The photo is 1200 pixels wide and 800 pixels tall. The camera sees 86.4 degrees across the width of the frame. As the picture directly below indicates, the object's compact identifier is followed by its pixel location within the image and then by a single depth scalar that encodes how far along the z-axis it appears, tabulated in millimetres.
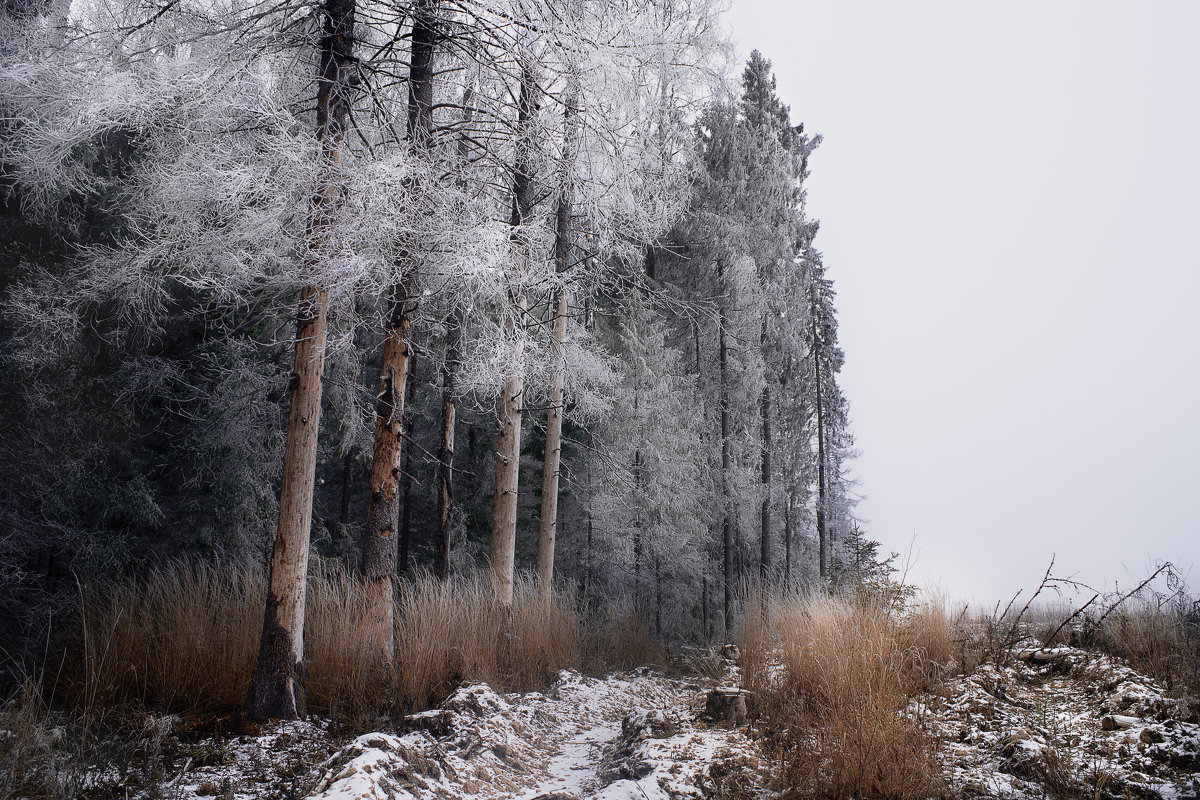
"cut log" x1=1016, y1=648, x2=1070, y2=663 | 5695
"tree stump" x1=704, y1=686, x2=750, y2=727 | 5230
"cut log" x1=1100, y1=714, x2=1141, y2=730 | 3852
